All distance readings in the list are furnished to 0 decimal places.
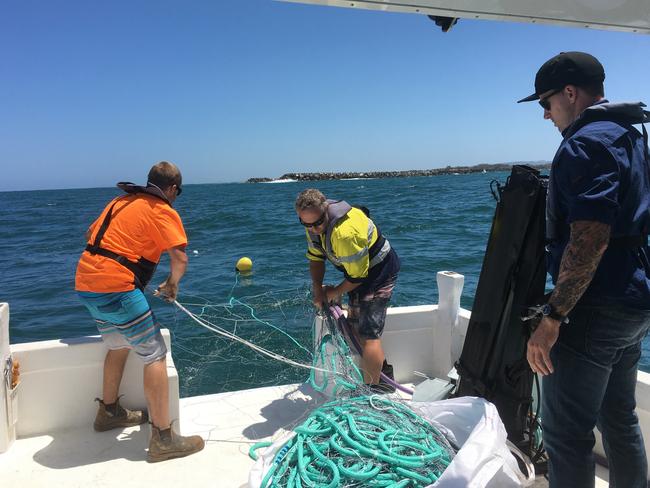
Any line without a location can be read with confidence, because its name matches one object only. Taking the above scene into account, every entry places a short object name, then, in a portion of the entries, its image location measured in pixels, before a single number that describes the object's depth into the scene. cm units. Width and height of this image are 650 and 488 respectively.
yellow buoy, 1187
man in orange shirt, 263
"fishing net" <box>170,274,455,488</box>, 172
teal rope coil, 171
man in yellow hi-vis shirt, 293
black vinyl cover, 224
